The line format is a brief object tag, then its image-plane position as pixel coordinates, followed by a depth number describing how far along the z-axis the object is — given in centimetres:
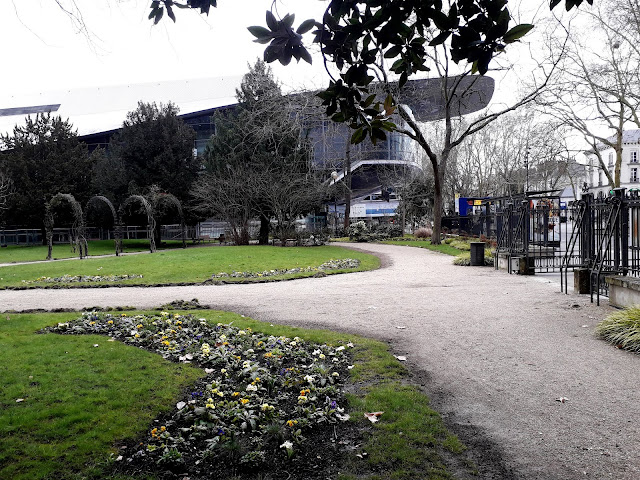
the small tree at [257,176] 3028
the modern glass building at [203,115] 5044
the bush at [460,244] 2517
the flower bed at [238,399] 373
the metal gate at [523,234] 1568
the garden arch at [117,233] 2600
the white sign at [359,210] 5362
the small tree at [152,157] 3788
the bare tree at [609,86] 2535
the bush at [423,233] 3825
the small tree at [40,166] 3738
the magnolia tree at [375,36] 325
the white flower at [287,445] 375
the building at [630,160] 7619
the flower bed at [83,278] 1608
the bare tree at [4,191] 3419
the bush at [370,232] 3862
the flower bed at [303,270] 1678
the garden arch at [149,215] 2752
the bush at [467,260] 1892
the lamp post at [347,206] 4140
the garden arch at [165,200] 3222
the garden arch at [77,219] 2491
